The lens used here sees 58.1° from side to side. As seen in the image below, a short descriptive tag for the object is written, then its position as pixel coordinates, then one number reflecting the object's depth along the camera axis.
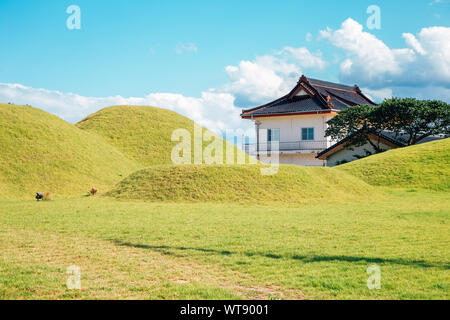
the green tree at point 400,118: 32.06
